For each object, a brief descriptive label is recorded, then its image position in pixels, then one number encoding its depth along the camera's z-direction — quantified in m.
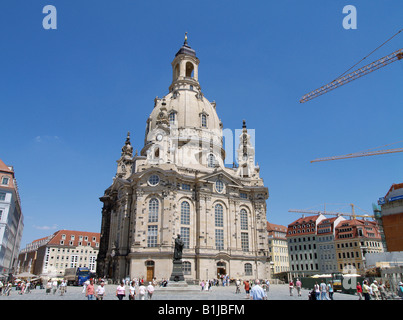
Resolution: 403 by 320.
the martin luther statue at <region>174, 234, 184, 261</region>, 33.06
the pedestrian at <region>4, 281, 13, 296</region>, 29.85
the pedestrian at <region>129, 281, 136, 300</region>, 19.50
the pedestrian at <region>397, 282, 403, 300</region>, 21.41
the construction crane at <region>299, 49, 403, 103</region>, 52.55
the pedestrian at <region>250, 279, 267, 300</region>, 12.61
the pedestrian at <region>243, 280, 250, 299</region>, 28.22
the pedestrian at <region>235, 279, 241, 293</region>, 33.28
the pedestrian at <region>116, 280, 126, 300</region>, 18.30
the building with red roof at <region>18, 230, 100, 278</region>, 85.00
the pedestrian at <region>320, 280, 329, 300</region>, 24.62
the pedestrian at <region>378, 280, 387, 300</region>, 25.51
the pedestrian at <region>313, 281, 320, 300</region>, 24.81
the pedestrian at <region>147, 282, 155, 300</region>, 21.03
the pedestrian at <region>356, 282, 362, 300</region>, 23.66
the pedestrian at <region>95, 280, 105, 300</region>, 18.77
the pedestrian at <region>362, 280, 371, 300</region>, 21.33
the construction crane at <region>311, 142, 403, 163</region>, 68.68
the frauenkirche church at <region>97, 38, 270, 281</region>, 49.06
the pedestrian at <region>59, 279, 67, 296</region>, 29.73
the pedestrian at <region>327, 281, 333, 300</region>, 24.84
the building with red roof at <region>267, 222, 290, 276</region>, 87.46
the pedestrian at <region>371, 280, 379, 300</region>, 22.98
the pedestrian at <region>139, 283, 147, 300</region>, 20.00
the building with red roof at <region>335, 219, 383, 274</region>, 72.88
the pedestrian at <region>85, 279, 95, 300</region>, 18.85
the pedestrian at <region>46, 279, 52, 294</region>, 31.89
